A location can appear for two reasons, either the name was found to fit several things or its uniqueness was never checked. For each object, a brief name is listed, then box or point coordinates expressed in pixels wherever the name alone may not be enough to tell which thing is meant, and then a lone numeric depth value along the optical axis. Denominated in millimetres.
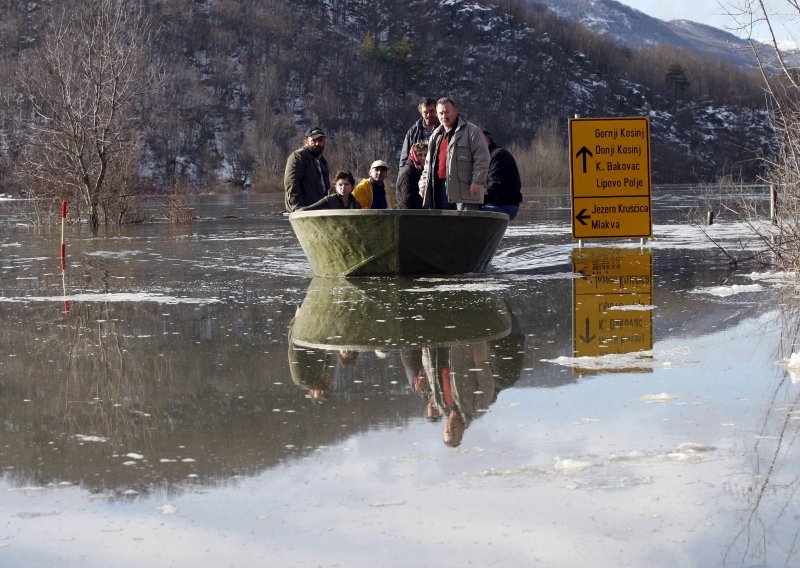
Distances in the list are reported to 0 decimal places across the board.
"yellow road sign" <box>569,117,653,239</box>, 17062
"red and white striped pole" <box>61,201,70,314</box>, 11969
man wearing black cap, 15148
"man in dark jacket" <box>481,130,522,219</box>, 16438
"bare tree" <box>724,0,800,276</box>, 12258
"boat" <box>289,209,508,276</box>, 13891
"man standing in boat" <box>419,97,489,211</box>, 14562
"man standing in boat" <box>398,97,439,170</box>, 15422
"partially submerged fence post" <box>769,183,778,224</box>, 13683
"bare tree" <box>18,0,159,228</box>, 31719
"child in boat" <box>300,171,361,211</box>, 14984
